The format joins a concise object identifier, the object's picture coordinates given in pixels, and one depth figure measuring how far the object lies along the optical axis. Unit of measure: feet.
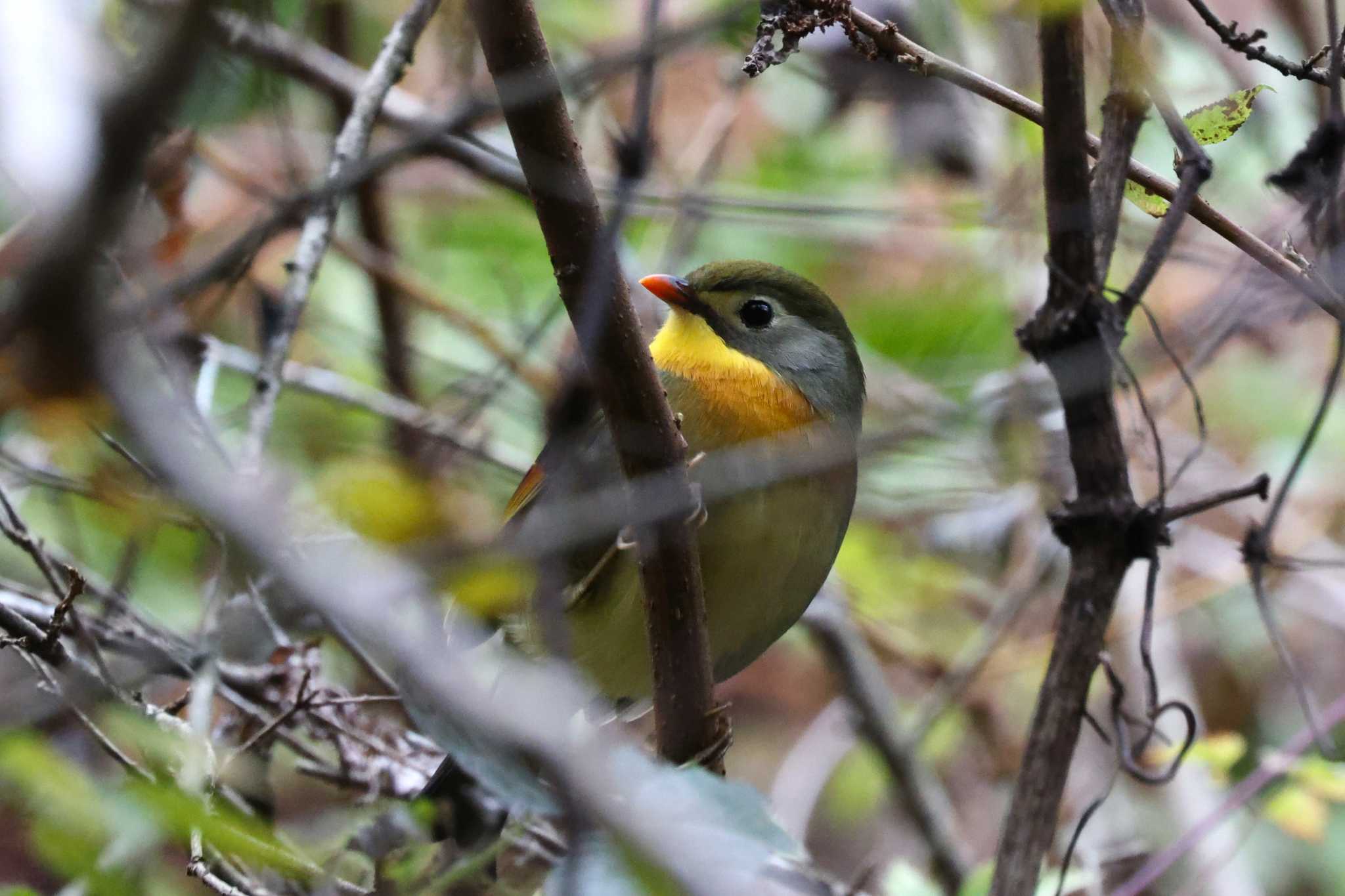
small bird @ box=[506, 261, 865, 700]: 17.33
